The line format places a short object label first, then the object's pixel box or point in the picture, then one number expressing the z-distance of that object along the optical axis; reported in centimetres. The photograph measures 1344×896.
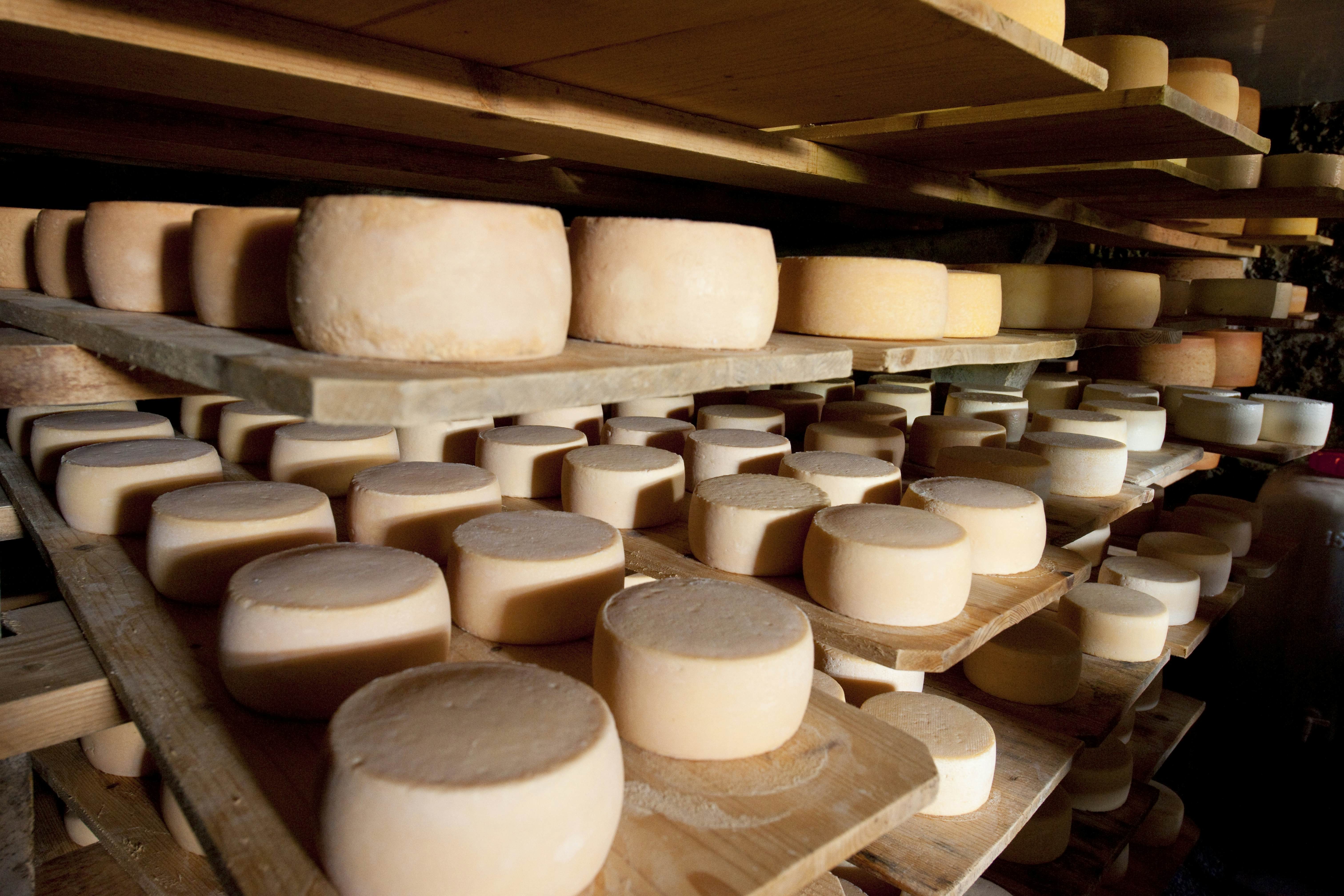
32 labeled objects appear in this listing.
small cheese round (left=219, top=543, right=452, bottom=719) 88
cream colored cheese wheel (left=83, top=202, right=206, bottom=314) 113
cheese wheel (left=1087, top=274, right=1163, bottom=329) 252
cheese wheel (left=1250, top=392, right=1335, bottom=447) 309
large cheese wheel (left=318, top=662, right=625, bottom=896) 64
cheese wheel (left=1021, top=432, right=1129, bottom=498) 194
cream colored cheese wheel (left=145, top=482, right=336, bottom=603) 112
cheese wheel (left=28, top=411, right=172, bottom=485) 158
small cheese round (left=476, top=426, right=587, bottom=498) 163
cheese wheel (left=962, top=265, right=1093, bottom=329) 219
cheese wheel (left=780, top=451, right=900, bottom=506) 152
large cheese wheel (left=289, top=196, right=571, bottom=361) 75
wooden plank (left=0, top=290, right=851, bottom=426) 66
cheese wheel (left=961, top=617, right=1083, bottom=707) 182
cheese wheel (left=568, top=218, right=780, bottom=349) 101
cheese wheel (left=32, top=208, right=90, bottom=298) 129
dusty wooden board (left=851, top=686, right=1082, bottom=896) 130
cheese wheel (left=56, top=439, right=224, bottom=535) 134
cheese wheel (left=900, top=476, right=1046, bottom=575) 143
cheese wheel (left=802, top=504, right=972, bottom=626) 118
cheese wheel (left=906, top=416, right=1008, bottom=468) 201
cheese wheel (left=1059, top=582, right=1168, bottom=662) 209
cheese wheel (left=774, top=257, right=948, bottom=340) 142
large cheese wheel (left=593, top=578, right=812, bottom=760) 86
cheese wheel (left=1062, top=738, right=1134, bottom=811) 216
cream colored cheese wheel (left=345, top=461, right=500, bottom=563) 128
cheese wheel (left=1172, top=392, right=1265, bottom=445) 284
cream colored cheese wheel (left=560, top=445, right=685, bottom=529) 148
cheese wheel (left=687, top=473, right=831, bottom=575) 133
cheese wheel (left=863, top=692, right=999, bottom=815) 142
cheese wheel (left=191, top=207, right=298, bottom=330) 96
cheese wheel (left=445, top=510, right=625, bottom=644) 107
